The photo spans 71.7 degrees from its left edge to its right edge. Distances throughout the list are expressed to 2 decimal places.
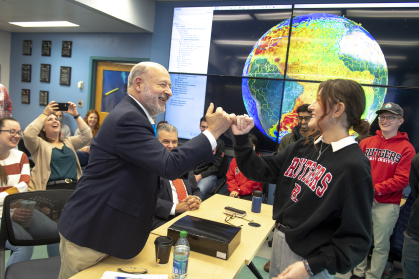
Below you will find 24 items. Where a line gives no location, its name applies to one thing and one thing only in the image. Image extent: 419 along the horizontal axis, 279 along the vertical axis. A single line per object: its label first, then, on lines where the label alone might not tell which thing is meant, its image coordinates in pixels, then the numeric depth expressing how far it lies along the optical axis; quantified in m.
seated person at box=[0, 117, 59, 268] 2.06
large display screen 3.71
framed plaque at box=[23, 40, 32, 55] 6.39
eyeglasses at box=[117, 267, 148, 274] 1.27
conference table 1.30
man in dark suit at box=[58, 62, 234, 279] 1.23
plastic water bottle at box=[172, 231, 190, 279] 1.21
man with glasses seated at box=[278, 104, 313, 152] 3.68
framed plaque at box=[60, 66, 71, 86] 5.96
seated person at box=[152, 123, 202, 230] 2.26
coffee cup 1.33
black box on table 1.43
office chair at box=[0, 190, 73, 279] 1.75
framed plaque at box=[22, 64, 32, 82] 6.42
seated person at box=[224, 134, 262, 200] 3.70
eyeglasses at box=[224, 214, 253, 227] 2.02
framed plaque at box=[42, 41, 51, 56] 6.16
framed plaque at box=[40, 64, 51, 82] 6.18
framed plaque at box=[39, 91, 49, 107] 6.22
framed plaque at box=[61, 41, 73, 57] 5.93
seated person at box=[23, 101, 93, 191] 2.90
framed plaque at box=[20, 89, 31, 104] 6.45
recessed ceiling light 5.30
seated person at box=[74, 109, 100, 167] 5.18
